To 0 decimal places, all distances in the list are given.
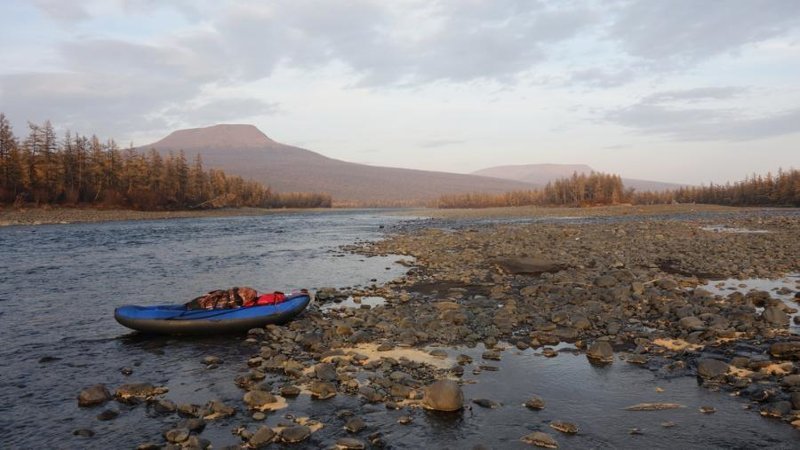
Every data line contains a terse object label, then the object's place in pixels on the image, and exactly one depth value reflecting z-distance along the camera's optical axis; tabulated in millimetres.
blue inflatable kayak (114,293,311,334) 13766
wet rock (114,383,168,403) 9755
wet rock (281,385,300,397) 9719
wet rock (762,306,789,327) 13078
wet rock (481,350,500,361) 11523
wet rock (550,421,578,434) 8031
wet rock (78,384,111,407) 9531
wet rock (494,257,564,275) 22797
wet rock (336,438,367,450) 7633
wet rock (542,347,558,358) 11751
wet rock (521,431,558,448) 7617
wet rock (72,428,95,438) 8273
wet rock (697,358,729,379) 9969
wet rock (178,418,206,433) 8312
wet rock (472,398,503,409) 9031
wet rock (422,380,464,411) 8836
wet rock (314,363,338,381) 10376
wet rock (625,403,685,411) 8812
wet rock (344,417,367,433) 8180
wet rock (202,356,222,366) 11779
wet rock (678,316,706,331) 12889
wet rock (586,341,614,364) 11320
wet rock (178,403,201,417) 8906
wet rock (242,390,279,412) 9188
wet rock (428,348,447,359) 11720
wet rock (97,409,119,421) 8914
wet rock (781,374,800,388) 9164
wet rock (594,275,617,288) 18422
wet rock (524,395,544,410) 9023
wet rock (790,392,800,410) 8342
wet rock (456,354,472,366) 11309
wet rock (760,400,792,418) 8266
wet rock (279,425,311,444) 7867
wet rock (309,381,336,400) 9630
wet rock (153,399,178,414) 9070
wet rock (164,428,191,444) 7887
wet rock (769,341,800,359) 10654
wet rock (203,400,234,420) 8844
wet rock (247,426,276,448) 7742
